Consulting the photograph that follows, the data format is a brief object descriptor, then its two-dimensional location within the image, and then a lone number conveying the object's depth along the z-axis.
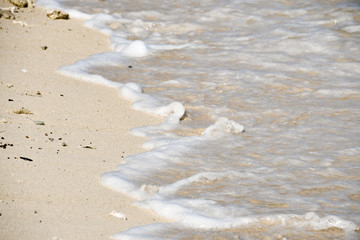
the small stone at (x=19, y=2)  13.89
